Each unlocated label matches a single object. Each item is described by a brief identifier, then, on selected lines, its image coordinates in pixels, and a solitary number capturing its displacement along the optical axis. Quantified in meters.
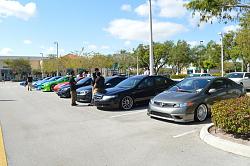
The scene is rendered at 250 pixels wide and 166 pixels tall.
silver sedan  8.96
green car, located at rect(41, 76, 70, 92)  26.70
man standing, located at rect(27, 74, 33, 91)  29.84
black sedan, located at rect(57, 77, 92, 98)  18.25
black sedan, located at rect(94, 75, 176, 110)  12.28
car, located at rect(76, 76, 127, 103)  15.01
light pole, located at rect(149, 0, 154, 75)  19.09
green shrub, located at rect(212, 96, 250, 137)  6.29
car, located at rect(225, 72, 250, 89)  22.86
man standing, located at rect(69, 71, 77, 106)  14.49
